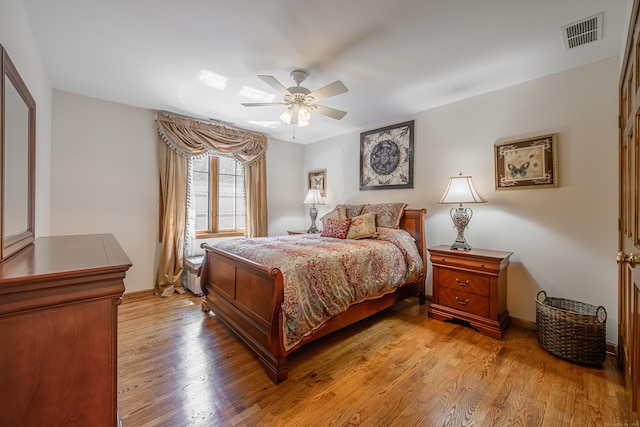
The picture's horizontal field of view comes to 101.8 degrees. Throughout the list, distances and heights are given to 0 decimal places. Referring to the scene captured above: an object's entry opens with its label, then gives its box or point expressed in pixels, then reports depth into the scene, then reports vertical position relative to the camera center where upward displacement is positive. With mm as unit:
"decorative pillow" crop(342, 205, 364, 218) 3802 +51
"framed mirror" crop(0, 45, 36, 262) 1181 +303
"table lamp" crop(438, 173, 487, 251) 2754 +154
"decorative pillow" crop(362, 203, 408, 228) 3385 -11
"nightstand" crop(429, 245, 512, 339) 2471 -763
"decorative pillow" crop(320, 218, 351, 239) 3327 -190
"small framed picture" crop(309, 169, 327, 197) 4852 +634
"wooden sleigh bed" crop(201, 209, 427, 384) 1800 -811
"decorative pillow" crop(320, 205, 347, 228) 3850 -8
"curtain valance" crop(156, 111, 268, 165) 3579 +1152
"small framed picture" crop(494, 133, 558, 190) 2512 +507
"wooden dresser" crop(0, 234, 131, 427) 792 -415
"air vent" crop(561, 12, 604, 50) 1837 +1345
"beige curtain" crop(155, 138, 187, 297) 3557 -88
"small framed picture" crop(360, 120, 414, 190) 3632 +835
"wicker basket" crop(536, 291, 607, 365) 1972 -965
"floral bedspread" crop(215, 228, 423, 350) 1865 -489
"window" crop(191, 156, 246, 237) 4043 +307
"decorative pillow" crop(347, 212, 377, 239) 3164 -169
